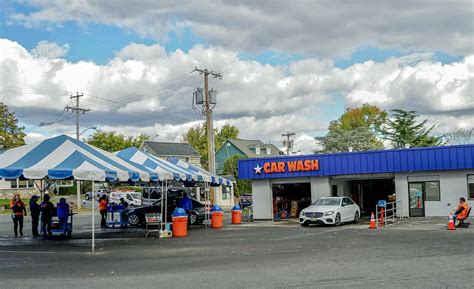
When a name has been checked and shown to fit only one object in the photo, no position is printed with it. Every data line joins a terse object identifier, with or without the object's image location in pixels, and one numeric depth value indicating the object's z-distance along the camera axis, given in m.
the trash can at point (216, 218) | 26.20
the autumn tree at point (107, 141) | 76.94
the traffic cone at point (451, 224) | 20.81
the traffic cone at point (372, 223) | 23.39
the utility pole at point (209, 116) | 37.65
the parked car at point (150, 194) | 41.42
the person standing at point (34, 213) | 22.77
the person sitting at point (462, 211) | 21.47
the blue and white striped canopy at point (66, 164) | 16.83
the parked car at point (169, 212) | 28.22
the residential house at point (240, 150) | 85.69
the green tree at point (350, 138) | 67.06
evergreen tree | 58.25
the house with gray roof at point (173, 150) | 79.12
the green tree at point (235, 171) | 68.82
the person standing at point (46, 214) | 22.00
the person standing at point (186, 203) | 27.53
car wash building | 27.69
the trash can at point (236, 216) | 29.42
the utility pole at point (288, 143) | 81.38
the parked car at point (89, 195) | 59.86
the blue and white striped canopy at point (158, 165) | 22.48
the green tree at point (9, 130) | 64.31
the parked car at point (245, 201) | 49.97
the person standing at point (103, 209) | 27.91
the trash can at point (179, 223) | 21.58
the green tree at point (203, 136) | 100.22
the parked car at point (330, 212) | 24.56
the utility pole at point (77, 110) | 51.62
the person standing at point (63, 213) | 21.48
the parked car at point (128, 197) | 49.25
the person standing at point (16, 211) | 22.72
